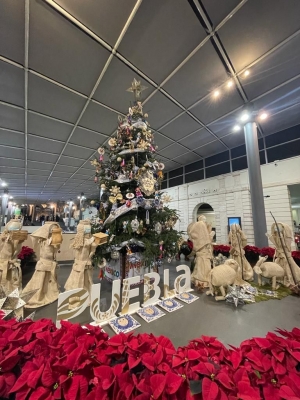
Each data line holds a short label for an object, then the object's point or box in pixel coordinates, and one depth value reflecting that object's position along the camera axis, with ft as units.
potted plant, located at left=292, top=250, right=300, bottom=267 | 10.47
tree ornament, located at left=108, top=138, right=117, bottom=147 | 9.51
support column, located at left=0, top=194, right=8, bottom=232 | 33.47
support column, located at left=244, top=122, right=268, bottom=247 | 14.01
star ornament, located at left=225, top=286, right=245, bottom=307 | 6.84
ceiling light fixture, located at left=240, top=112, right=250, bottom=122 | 13.52
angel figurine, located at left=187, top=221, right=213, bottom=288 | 9.07
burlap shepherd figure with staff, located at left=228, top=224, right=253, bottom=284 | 9.66
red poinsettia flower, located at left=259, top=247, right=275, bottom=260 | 12.10
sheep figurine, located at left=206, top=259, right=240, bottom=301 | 7.30
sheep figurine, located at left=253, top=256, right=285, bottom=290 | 8.18
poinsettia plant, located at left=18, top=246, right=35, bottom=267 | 10.90
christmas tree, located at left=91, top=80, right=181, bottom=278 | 8.36
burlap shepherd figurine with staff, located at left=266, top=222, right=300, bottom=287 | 8.73
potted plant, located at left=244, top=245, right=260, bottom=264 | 12.92
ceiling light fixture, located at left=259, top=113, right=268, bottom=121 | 14.25
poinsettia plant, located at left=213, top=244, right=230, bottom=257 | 14.58
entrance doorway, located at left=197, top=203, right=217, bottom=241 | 31.46
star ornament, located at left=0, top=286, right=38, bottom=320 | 3.71
